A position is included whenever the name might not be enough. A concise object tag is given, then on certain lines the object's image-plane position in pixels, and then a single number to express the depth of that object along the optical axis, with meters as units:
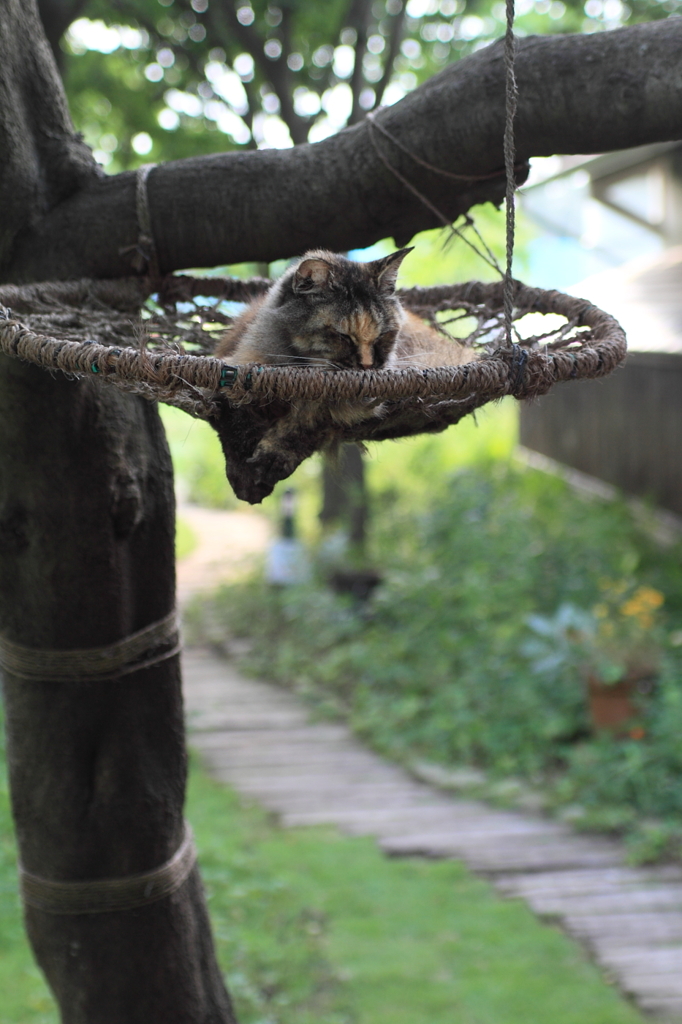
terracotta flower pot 5.40
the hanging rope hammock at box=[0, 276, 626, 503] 1.56
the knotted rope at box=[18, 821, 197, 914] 2.22
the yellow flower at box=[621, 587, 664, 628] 5.60
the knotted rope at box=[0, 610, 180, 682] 2.20
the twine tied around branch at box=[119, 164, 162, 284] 2.20
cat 1.81
